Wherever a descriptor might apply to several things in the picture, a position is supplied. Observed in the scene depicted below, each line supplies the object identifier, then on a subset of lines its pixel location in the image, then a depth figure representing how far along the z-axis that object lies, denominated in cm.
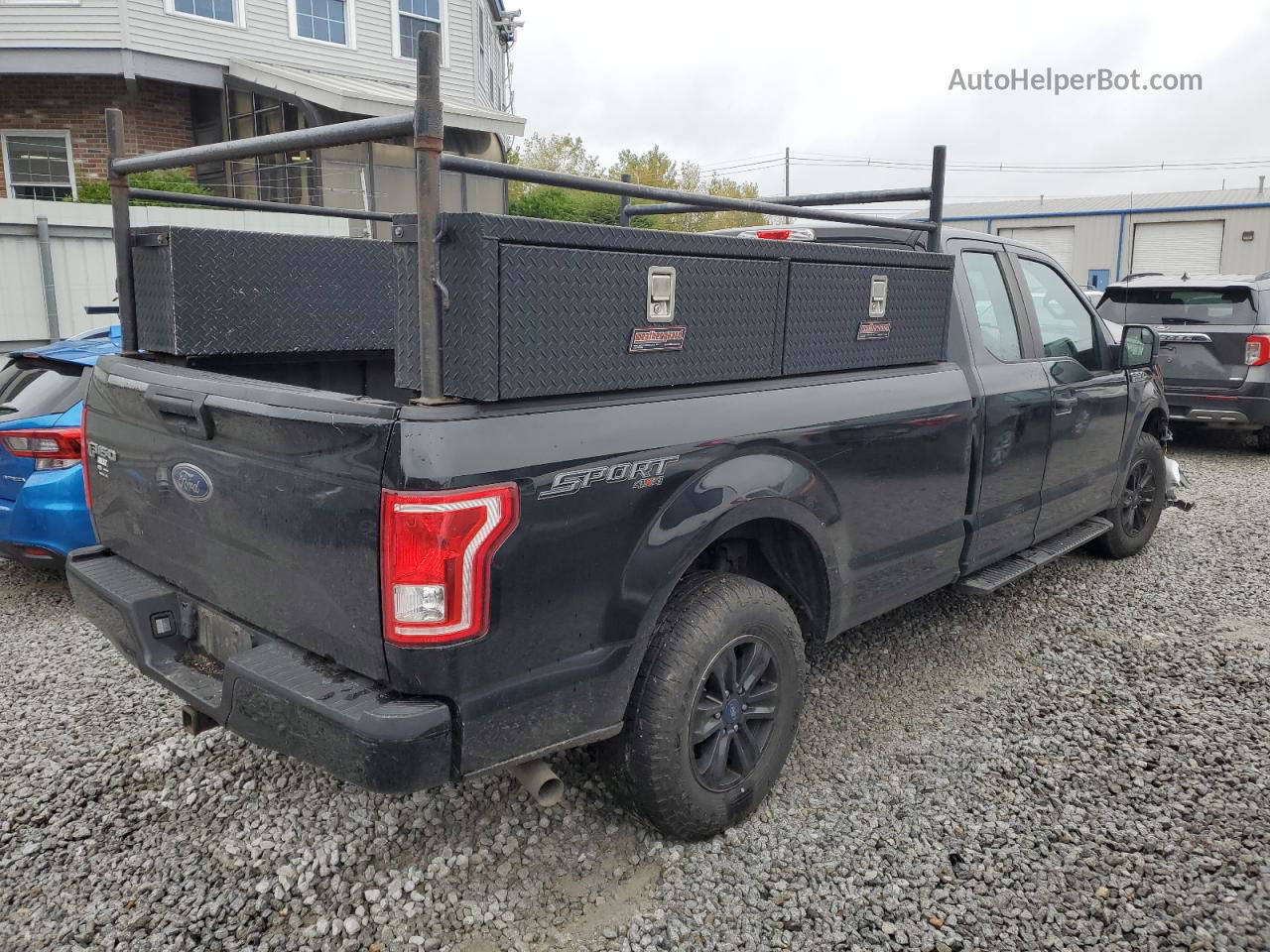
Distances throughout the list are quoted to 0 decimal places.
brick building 1541
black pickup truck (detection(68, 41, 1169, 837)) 221
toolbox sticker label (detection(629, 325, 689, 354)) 260
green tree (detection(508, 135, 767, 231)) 2357
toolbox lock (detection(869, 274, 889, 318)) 340
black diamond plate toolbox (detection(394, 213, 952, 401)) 225
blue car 456
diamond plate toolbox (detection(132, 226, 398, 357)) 323
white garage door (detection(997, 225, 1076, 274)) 3089
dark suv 918
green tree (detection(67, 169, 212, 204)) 1250
